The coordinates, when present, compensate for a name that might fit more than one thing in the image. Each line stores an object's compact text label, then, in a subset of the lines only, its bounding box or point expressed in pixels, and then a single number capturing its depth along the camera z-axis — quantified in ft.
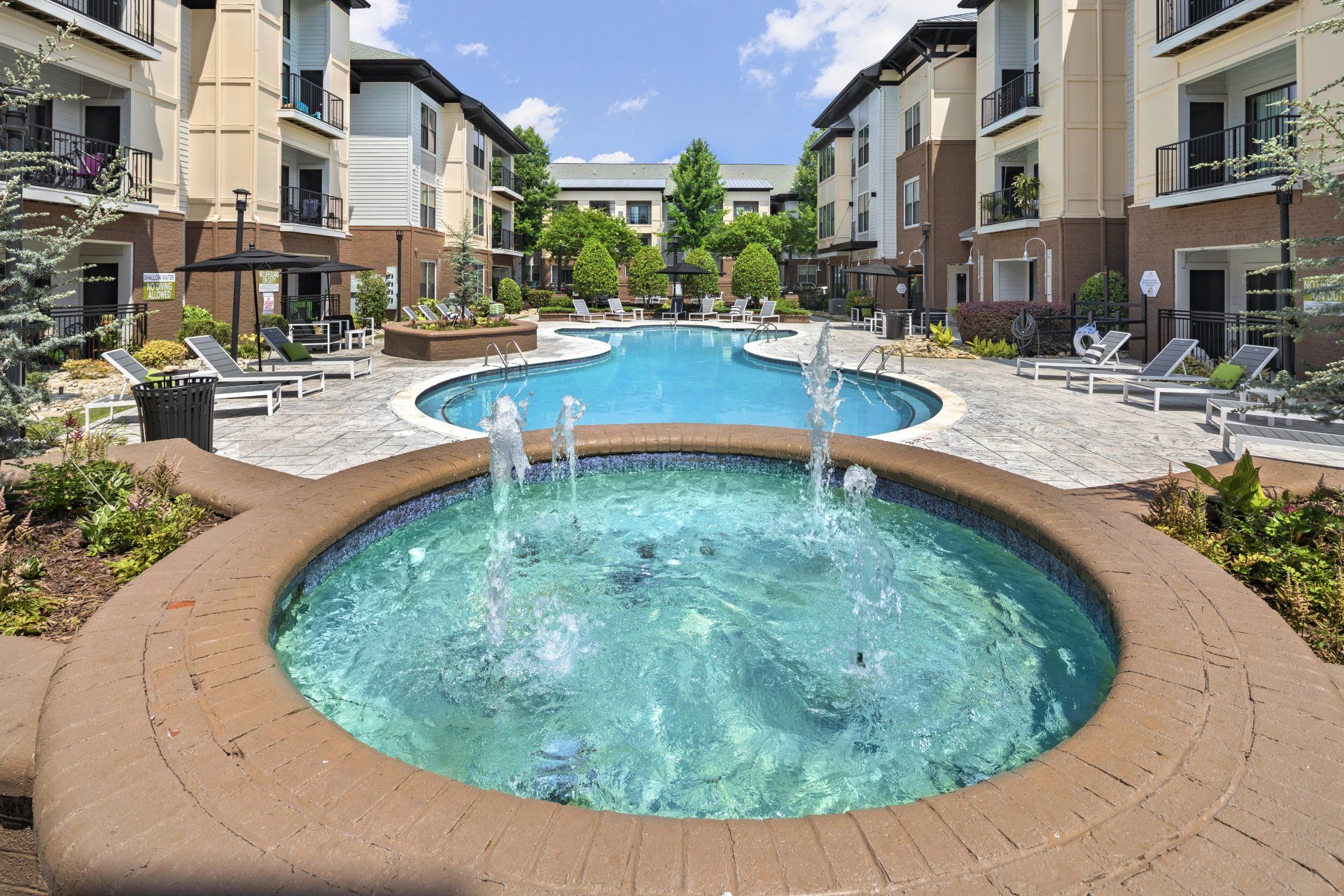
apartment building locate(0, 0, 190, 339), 58.65
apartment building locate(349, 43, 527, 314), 112.98
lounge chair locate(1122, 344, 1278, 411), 41.14
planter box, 68.28
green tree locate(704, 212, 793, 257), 183.93
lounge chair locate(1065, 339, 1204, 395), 47.03
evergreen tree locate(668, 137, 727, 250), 180.65
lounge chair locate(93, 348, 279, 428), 39.88
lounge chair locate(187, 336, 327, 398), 46.19
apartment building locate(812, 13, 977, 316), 110.01
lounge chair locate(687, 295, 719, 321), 128.47
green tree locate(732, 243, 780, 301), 146.72
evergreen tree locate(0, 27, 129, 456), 17.58
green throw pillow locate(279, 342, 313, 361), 56.24
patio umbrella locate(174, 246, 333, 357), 51.44
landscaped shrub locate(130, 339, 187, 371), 56.75
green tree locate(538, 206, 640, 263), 173.34
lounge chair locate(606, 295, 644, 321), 128.06
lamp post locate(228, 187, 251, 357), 54.13
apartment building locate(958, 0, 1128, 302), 77.10
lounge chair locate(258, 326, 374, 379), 56.48
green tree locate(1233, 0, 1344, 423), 16.21
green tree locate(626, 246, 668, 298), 152.87
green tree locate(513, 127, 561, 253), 182.60
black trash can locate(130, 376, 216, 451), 27.27
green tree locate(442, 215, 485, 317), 82.58
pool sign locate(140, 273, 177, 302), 67.26
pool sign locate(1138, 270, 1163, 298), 62.28
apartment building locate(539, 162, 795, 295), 229.25
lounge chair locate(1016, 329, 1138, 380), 53.57
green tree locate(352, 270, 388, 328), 97.19
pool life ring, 65.00
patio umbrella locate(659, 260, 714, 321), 119.44
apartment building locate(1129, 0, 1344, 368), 54.54
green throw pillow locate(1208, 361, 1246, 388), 41.75
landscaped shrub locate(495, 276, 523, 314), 136.15
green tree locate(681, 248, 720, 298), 151.23
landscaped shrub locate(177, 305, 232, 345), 67.41
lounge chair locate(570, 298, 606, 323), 126.31
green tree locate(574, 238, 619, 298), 141.90
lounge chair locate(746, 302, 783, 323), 119.34
